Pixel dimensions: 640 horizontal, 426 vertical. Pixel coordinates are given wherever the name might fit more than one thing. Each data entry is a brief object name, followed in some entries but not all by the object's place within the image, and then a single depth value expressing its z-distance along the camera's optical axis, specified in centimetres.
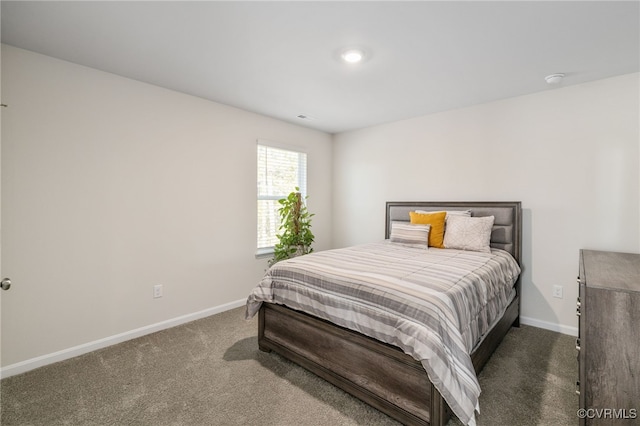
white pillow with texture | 289
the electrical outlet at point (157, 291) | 286
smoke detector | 252
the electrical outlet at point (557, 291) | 287
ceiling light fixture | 215
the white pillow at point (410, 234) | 315
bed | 145
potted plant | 379
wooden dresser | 140
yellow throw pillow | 315
